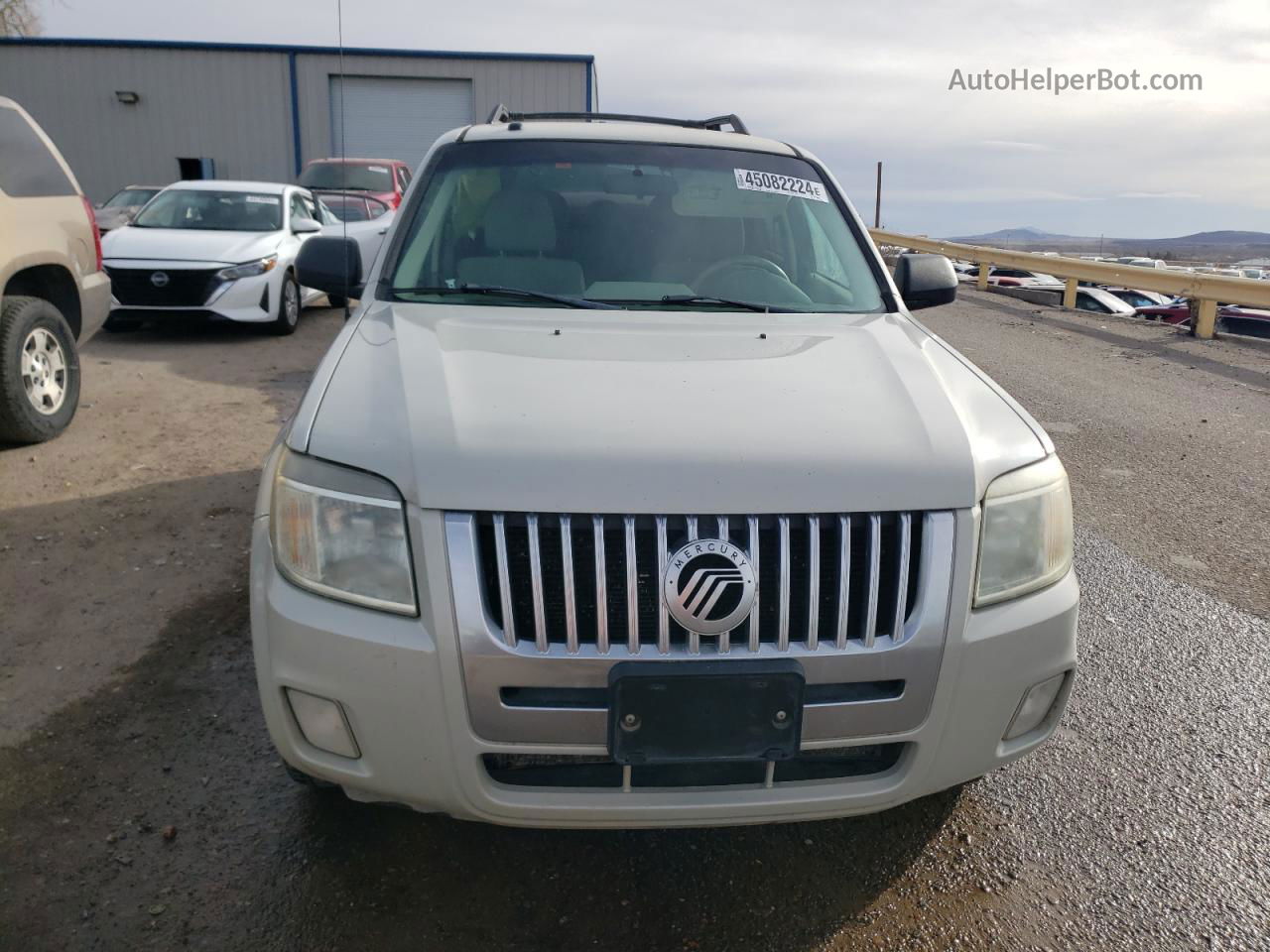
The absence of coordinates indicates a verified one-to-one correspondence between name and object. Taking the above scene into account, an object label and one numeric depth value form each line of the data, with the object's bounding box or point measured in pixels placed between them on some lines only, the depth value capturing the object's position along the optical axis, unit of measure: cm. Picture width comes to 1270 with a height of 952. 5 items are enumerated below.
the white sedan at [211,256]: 910
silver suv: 193
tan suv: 547
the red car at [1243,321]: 1273
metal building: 2631
